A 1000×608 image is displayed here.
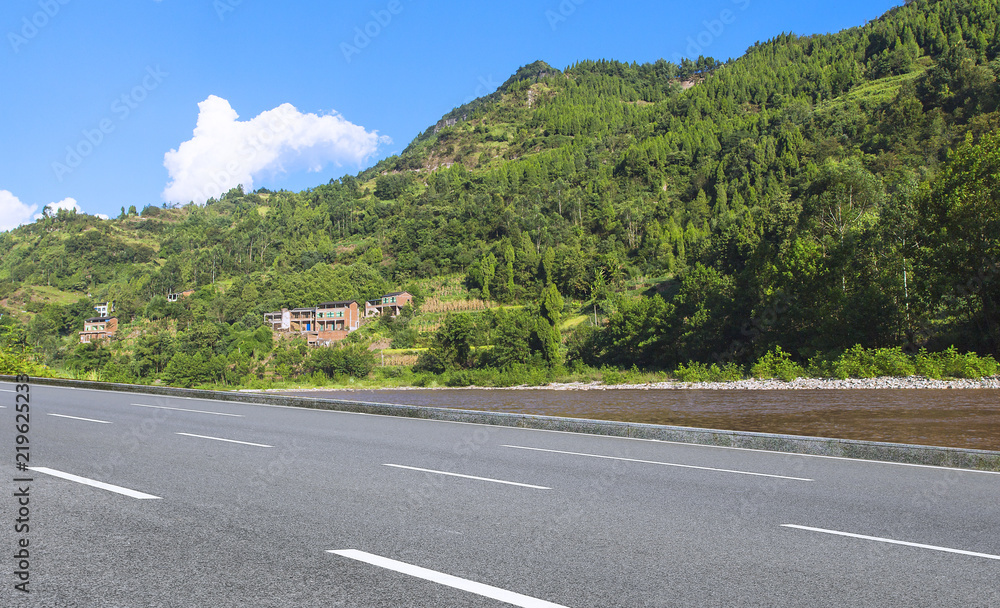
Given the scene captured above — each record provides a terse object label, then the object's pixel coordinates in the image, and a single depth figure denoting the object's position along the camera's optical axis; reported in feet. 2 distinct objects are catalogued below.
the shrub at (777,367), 131.85
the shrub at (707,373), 141.90
